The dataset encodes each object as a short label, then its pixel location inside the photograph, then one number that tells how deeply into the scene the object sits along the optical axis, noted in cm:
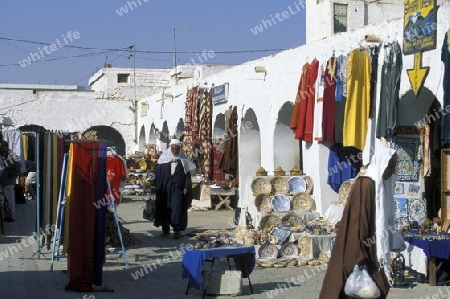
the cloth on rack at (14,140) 1647
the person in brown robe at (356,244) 561
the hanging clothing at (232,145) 1639
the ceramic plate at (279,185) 1216
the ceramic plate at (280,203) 1179
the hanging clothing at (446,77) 882
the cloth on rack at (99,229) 788
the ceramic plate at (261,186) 1212
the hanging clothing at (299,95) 1223
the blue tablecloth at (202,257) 747
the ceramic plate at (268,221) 1149
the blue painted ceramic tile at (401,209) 1048
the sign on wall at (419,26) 917
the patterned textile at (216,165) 1733
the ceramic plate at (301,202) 1203
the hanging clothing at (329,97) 1120
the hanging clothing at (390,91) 977
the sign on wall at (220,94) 1709
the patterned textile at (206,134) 1762
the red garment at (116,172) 1059
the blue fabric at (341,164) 1182
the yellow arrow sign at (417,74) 934
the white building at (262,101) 1038
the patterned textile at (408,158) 1060
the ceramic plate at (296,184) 1232
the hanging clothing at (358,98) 1038
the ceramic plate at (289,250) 994
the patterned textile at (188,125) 1901
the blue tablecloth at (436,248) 801
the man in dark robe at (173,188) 1178
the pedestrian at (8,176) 1295
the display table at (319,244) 984
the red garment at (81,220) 774
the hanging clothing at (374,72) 1032
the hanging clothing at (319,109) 1153
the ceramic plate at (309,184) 1229
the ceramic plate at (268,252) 979
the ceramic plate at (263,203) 1180
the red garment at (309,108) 1191
